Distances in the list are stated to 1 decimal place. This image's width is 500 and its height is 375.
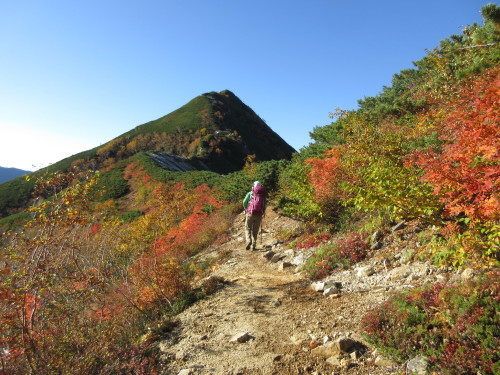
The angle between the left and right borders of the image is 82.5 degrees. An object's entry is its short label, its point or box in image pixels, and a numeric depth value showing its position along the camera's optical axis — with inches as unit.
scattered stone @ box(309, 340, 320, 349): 153.0
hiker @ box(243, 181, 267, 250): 357.1
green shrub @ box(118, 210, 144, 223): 880.3
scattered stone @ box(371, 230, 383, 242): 257.3
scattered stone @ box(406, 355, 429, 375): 115.0
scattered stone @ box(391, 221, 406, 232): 254.5
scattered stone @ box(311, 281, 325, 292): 221.4
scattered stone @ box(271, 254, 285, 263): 323.0
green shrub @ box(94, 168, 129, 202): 1214.9
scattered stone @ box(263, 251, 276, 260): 342.0
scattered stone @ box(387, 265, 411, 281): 194.7
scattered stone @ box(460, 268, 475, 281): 148.7
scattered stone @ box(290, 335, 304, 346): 159.8
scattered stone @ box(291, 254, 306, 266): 291.8
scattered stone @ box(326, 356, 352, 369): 133.6
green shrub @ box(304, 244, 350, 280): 247.6
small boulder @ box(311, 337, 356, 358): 142.6
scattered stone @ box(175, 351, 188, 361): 166.1
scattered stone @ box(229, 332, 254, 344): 170.9
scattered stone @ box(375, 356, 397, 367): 127.0
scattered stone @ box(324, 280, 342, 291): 216.5
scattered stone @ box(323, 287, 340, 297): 209.3
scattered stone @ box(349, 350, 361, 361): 136.5
